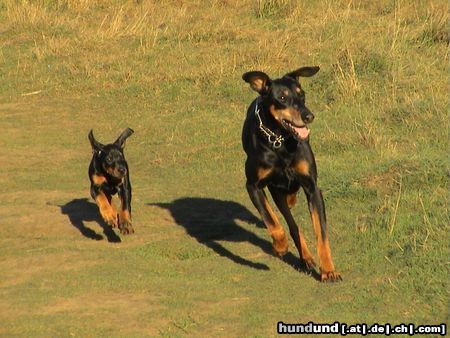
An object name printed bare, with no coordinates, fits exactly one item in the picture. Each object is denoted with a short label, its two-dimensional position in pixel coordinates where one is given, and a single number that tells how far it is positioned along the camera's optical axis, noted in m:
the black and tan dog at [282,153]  17.03
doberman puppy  19.94
